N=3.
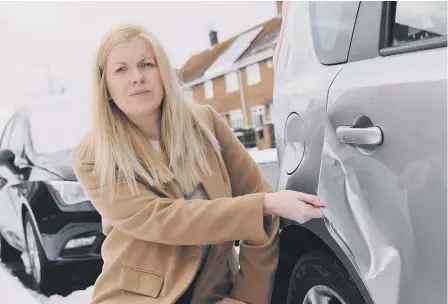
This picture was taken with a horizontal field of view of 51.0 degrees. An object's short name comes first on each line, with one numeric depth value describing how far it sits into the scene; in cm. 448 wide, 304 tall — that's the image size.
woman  129
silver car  84
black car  269
